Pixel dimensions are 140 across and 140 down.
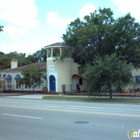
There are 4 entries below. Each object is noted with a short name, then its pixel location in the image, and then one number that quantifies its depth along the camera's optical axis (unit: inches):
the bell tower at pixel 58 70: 1556.3
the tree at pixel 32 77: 1544.0
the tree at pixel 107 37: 1342.3
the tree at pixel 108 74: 981.2
